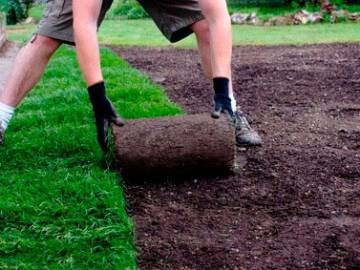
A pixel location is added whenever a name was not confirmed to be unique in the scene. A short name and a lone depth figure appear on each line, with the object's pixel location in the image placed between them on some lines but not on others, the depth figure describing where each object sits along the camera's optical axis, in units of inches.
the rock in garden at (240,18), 592.9
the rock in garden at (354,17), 552.9
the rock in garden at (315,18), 561.6
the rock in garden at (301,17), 559.2
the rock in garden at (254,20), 577.6
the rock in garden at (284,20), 561.0
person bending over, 138.5
